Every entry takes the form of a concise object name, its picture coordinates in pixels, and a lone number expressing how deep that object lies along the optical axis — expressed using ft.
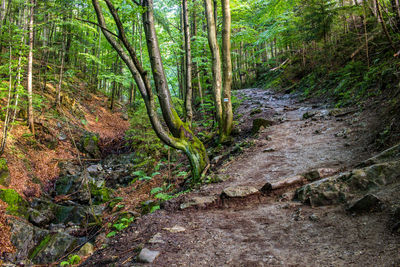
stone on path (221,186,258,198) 13.55
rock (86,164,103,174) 31.08
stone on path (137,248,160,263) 8.24
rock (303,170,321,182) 13.30
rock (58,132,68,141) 34.06
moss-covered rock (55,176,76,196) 25.78
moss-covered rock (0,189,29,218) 19.01
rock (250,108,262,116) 34.35
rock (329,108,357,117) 22.63
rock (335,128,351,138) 18.54
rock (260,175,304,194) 13.37
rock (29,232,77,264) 16.12
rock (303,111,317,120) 26.07
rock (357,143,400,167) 10.83
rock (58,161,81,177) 28.91
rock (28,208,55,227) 19.58
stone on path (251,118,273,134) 27.14
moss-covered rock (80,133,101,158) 34.81
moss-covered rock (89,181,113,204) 24.19
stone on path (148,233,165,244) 9.50
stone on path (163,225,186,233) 10.60
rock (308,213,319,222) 9.43
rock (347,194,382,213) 8.48
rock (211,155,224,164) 22.65
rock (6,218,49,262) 16.21
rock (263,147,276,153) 20.44
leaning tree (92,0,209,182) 15.85
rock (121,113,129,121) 54.52
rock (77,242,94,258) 14.69
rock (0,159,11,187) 21.21
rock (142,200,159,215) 17.31
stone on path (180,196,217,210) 13.58
